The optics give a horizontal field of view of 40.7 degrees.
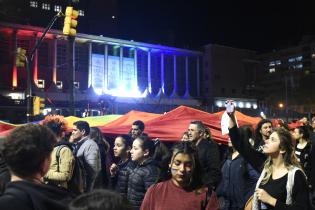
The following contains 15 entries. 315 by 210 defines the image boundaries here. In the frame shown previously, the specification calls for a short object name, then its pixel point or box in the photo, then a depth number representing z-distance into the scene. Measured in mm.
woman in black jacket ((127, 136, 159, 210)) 4971
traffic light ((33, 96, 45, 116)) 18234
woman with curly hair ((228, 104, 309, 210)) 3707
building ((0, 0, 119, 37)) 64125
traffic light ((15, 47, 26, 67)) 17750
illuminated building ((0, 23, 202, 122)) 57000
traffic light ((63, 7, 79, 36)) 13250
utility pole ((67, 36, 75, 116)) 19830
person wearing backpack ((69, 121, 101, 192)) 7039
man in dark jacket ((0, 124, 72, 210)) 2277
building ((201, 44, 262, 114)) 77875
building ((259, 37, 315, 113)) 72931
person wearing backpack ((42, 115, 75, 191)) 5207
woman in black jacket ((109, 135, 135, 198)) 5449
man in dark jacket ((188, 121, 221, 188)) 5402
